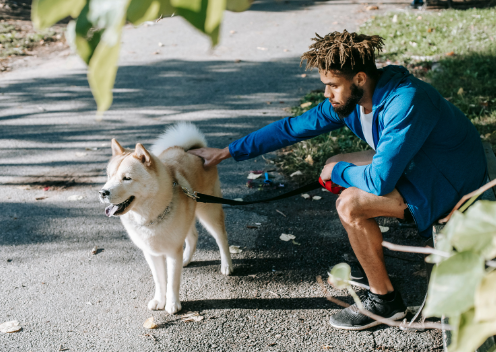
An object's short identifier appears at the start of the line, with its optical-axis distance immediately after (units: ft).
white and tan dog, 8.11
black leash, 9.03
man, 7.34
